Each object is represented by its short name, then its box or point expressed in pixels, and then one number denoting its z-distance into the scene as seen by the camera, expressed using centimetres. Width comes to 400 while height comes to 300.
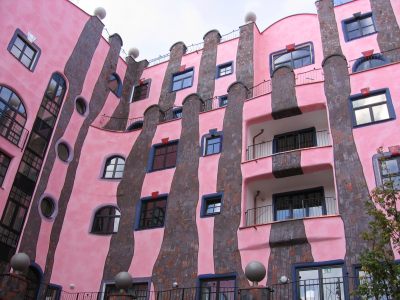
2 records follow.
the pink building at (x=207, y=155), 1697
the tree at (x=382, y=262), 1083
